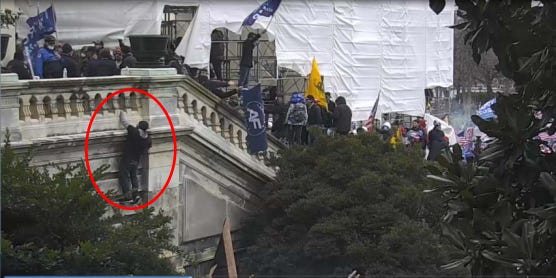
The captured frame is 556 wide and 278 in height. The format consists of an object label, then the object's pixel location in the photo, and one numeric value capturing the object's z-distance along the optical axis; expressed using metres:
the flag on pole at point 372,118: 22.25
